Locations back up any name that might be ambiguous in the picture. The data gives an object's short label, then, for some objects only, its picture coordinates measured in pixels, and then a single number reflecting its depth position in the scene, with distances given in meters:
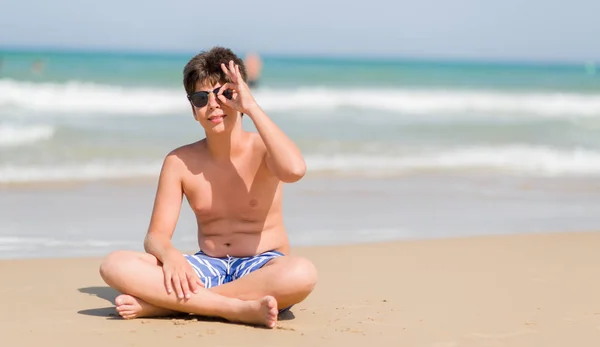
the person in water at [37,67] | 27.11
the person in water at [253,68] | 26.39
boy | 3.97
